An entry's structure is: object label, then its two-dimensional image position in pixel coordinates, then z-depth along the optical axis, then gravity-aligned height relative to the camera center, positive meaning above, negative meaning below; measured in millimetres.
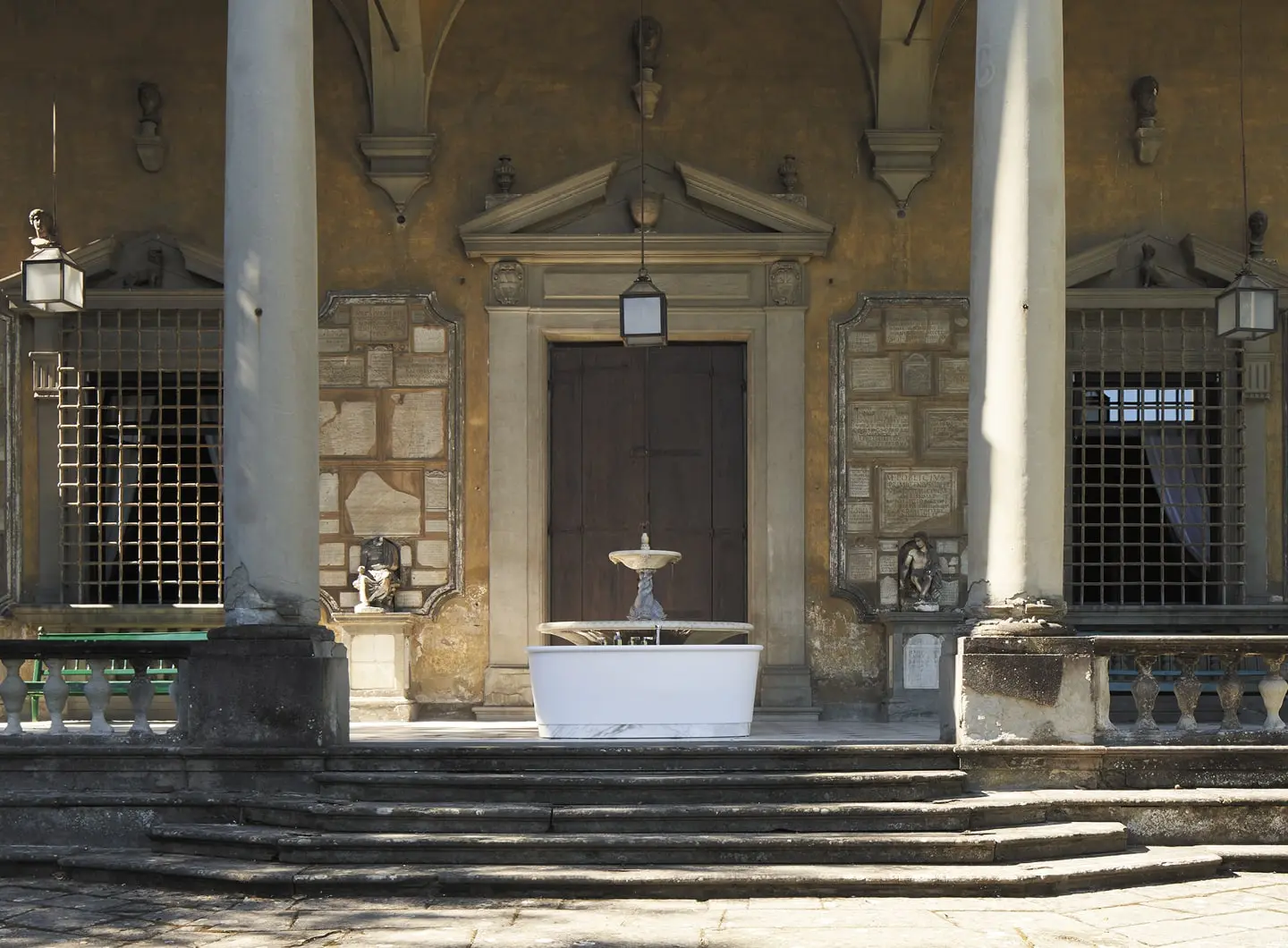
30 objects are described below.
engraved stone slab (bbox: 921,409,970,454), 13688 +478
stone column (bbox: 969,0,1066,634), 9930 +936
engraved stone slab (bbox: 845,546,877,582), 13602 -539
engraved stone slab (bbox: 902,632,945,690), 13336 -1225
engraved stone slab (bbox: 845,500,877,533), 13648 -159
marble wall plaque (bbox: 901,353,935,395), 13711 +892
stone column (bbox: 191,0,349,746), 9906 +467
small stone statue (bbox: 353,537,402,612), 13445 -559
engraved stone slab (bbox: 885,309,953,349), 13727 +1262
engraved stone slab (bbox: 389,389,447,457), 13664 +557
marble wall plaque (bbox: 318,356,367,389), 13719 +967
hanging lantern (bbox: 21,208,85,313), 12172 +1483
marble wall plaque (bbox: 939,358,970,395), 13727 +877
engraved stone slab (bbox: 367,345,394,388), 13719 +1004
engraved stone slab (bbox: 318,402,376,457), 13672 +528
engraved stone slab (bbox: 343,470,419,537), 13641 -70
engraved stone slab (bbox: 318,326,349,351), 13734 +1217
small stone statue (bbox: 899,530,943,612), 13430 -590
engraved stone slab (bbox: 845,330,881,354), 13734 +1159
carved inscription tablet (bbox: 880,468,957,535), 13648 -29
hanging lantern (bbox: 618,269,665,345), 12398 +1254
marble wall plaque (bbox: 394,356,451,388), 13703 +973
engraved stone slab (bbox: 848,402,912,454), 13703 +512
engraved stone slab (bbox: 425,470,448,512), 13656 +93
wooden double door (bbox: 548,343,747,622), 13891 +181
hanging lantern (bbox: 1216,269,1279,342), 12758 +1303
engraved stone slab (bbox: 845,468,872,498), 13680 +108
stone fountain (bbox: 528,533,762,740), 10406 -1104
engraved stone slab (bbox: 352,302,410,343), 13727 +1338
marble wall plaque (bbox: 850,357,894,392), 13734 +950
